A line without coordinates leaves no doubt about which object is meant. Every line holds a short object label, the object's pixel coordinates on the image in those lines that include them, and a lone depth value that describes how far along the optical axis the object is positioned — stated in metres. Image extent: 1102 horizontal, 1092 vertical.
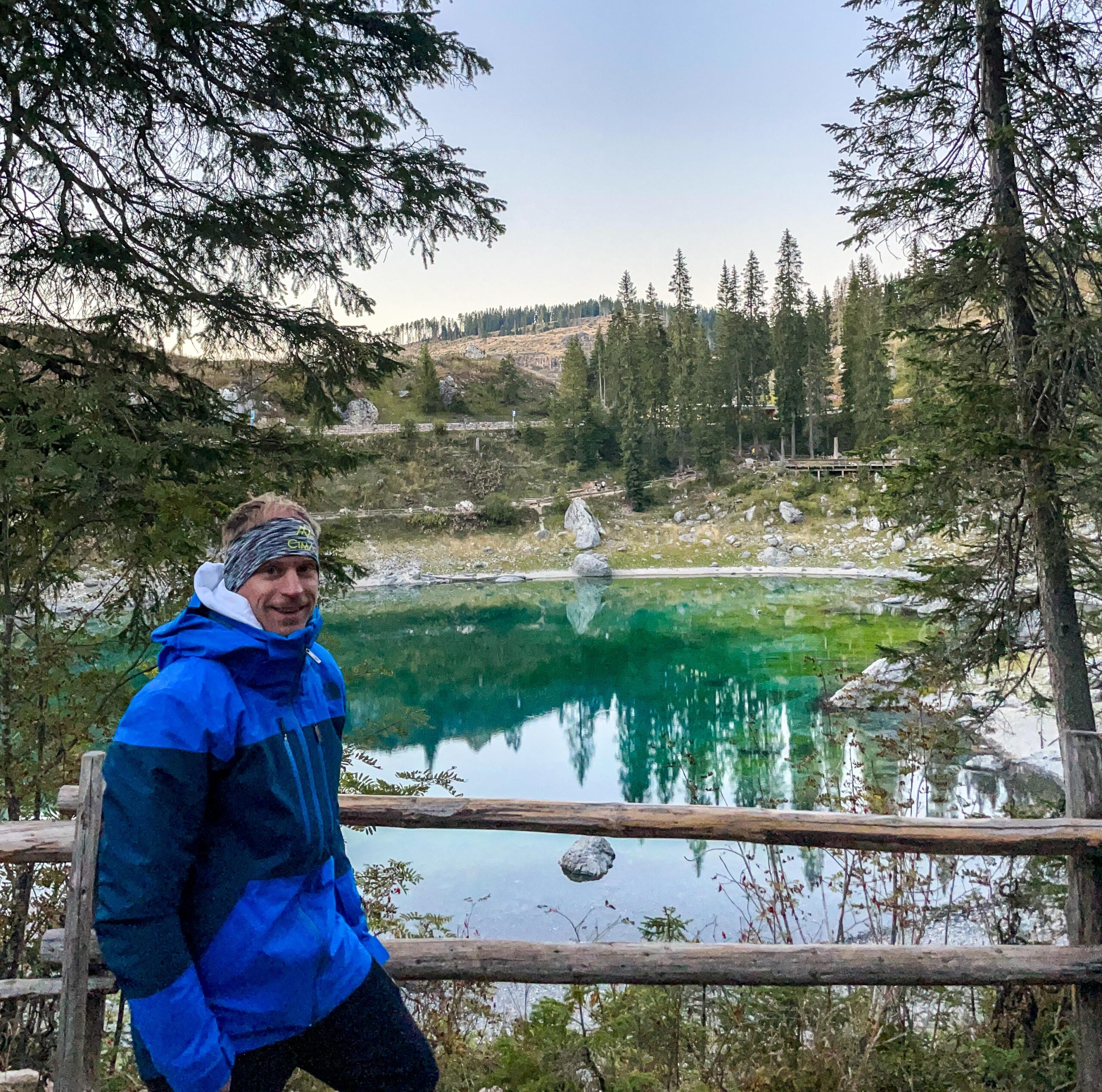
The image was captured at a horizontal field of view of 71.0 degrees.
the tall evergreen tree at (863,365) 41.50
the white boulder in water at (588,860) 9.87
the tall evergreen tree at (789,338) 47.62
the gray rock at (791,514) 43.03
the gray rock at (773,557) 39.84
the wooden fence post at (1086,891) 2.76
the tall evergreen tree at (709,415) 47.56
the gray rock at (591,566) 40.72
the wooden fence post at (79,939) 1.69
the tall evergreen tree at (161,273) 3.22
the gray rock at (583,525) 44.34
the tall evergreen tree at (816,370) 47.47
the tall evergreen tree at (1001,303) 5.86
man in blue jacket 1.37
